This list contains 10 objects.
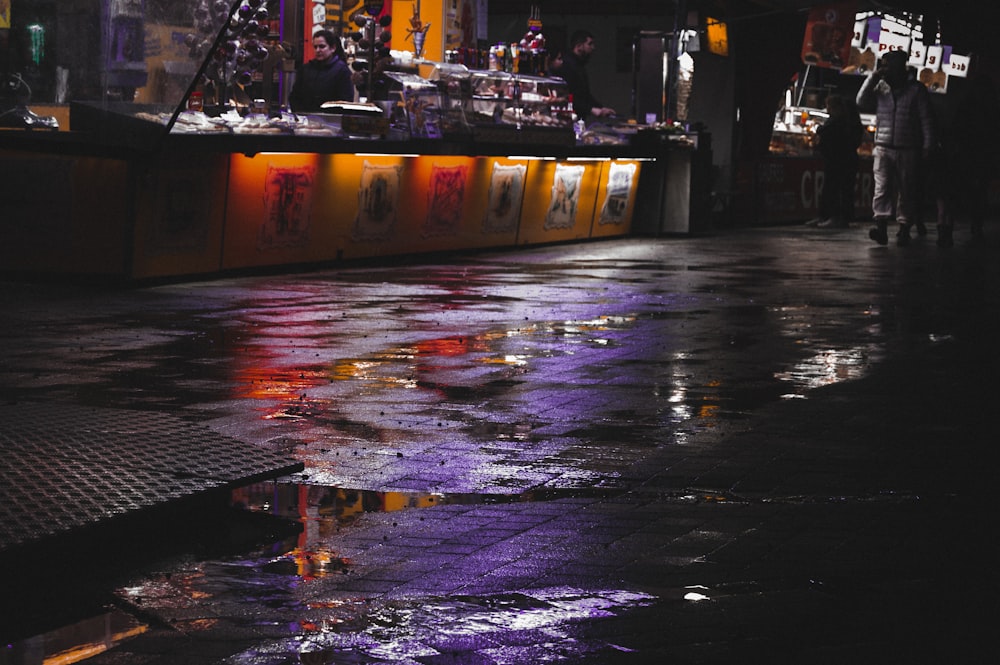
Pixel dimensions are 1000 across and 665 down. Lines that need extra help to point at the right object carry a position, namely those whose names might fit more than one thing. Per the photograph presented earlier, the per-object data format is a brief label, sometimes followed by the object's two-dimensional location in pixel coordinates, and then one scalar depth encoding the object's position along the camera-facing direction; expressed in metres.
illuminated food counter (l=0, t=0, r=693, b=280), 12.30
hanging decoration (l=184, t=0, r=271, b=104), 13.88
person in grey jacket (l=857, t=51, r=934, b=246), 20.30
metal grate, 4.68
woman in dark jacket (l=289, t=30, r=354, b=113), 16.08
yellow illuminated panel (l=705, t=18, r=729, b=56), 24.41
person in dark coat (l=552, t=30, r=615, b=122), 21.47
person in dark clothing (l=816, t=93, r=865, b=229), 26.11
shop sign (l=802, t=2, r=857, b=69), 26.44
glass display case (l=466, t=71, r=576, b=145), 18.05
